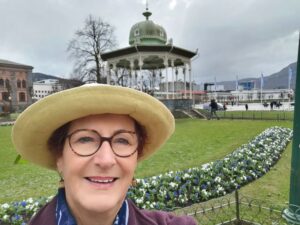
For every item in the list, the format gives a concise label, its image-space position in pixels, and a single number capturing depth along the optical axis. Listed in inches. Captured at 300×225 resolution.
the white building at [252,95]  2896.7
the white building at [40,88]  2844.2
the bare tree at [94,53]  1157.6
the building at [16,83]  2123.2
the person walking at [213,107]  770.6
